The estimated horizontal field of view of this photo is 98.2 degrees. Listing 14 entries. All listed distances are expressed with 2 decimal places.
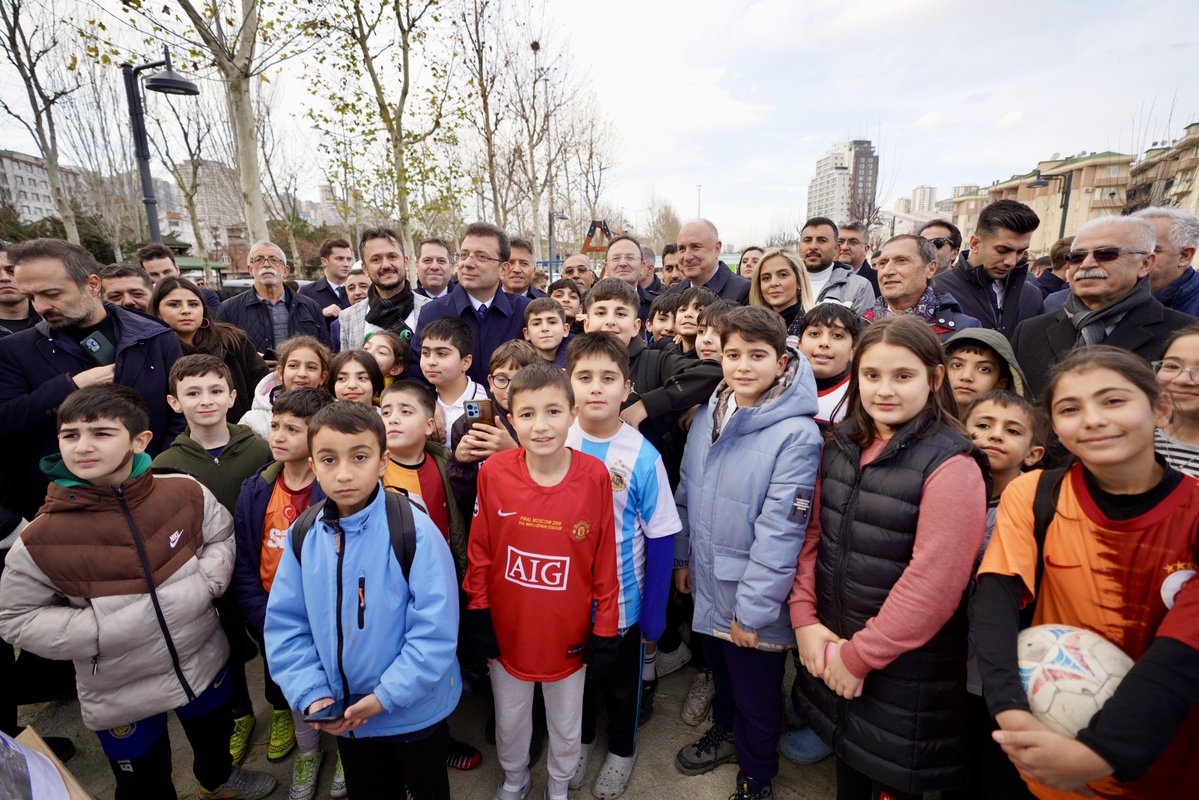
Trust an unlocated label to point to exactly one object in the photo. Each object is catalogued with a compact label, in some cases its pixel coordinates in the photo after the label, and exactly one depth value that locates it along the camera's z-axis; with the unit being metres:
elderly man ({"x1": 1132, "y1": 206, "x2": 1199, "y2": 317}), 3.43
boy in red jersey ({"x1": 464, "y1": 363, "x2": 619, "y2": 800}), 2.18
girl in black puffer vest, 1.74
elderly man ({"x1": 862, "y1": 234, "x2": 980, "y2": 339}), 3.58
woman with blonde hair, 3.62
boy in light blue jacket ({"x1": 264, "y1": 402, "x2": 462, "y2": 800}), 1.92
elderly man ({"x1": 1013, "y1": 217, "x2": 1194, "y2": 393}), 2.82
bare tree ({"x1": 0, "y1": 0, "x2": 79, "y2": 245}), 11.91
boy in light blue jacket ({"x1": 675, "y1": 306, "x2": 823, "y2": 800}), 2.12
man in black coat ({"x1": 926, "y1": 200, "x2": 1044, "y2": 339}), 3.95
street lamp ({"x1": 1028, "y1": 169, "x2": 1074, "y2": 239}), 15.14
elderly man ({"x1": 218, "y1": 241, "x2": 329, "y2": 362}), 5.38
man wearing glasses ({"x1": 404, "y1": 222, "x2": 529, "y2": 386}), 3.87
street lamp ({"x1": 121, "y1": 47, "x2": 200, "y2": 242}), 6.60
